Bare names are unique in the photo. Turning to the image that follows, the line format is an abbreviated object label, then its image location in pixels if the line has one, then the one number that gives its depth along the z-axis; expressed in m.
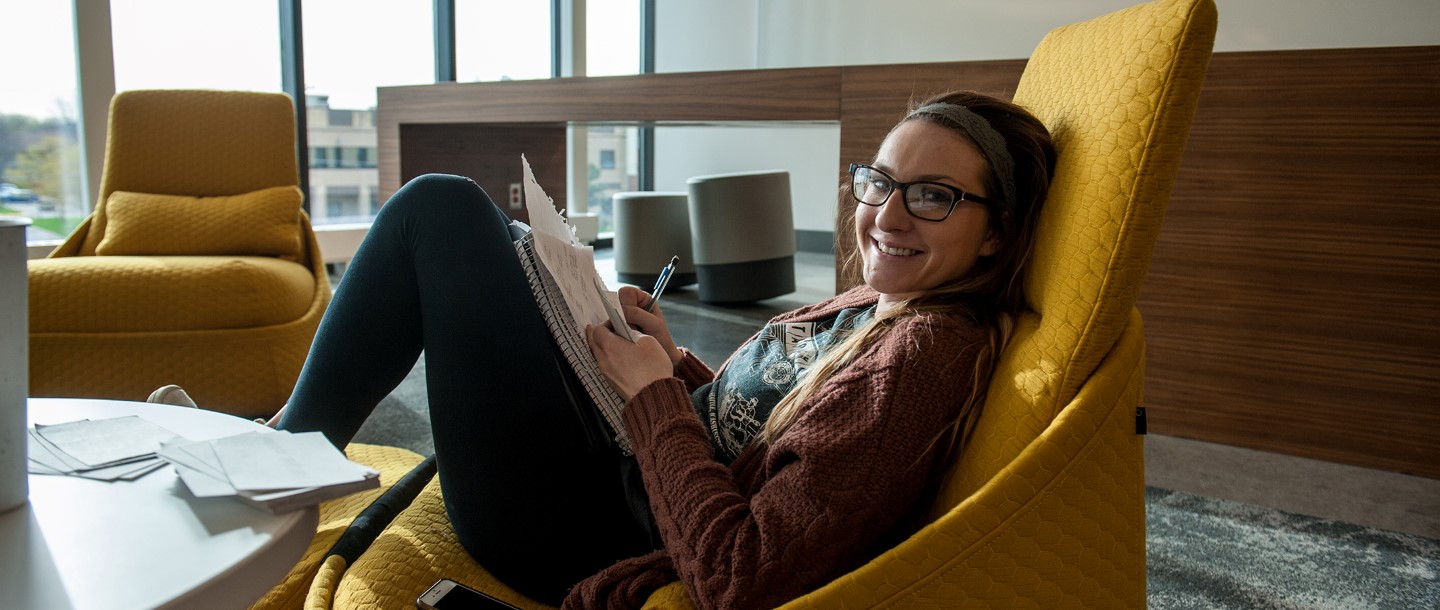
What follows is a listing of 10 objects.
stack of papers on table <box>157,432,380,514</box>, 0.71
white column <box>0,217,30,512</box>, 0.64
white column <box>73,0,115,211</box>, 3.62
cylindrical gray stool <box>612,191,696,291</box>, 4.30
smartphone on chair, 0.81
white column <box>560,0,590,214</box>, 5.85
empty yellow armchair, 2.25
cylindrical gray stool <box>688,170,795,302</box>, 4.00
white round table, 0.63
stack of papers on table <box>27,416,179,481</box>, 0.83
